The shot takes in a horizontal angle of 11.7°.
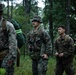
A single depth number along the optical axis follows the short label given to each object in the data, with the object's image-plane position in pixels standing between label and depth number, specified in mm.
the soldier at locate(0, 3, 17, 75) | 6788
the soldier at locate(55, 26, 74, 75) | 11031
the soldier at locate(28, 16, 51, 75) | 9656
